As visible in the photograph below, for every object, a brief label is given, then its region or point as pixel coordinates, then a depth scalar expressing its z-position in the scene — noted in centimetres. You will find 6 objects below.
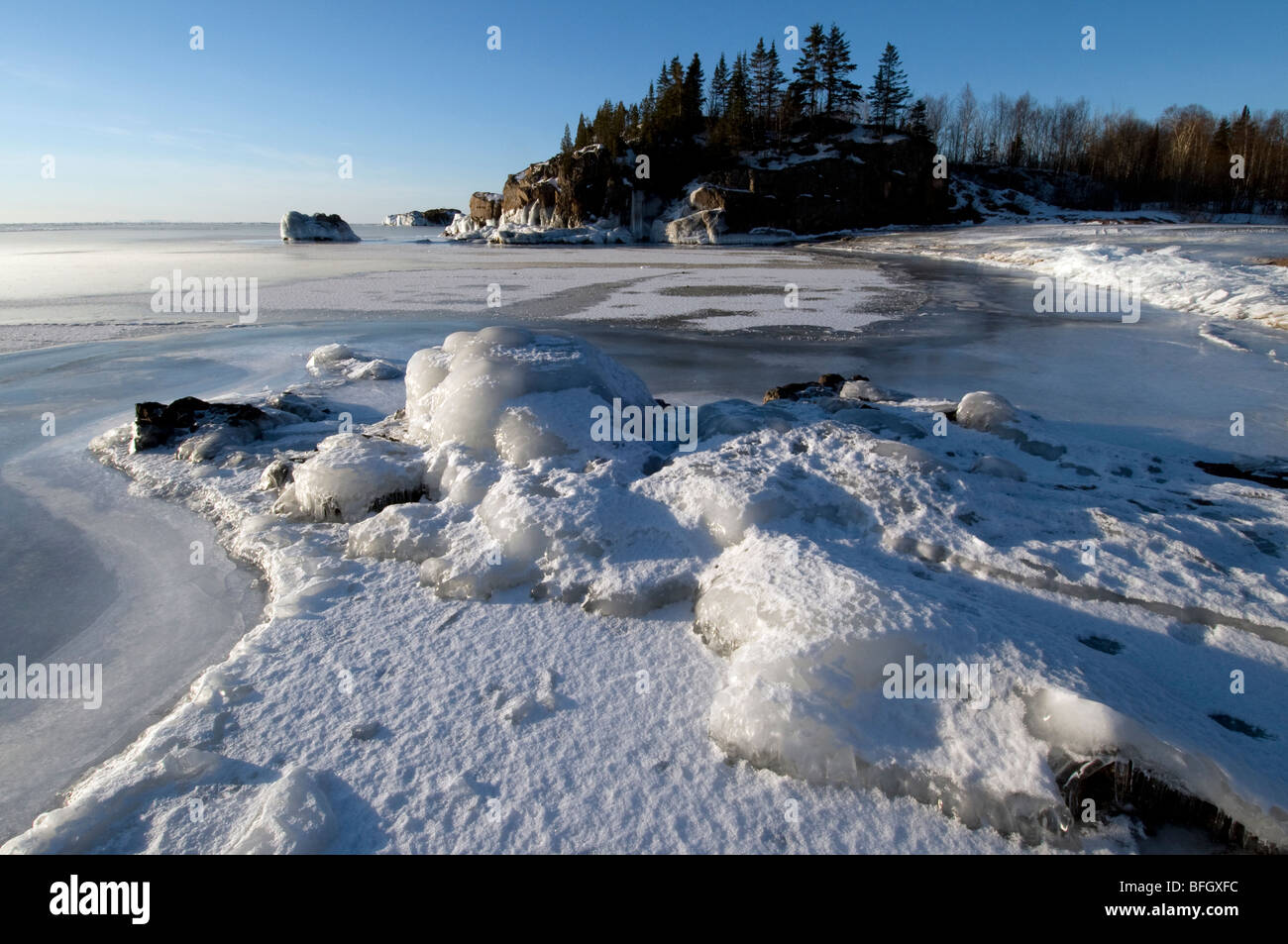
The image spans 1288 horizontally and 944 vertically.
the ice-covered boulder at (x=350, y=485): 455
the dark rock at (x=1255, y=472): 504
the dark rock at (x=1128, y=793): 221
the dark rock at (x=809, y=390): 691
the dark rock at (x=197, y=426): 597
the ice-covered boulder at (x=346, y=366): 887
